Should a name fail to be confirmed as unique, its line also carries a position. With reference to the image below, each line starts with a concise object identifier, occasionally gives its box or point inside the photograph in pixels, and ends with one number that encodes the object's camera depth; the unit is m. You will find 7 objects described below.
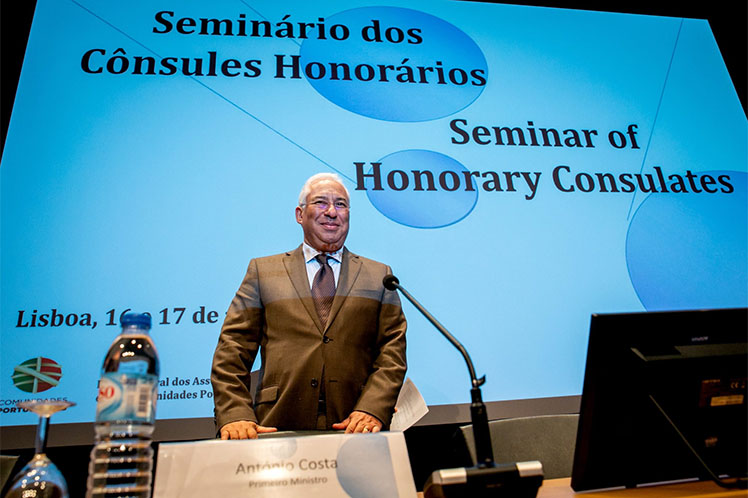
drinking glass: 0.93
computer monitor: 1.01
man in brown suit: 1.83
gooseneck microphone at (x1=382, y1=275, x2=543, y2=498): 0.91
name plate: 0.96
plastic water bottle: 0.95
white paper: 1.46
